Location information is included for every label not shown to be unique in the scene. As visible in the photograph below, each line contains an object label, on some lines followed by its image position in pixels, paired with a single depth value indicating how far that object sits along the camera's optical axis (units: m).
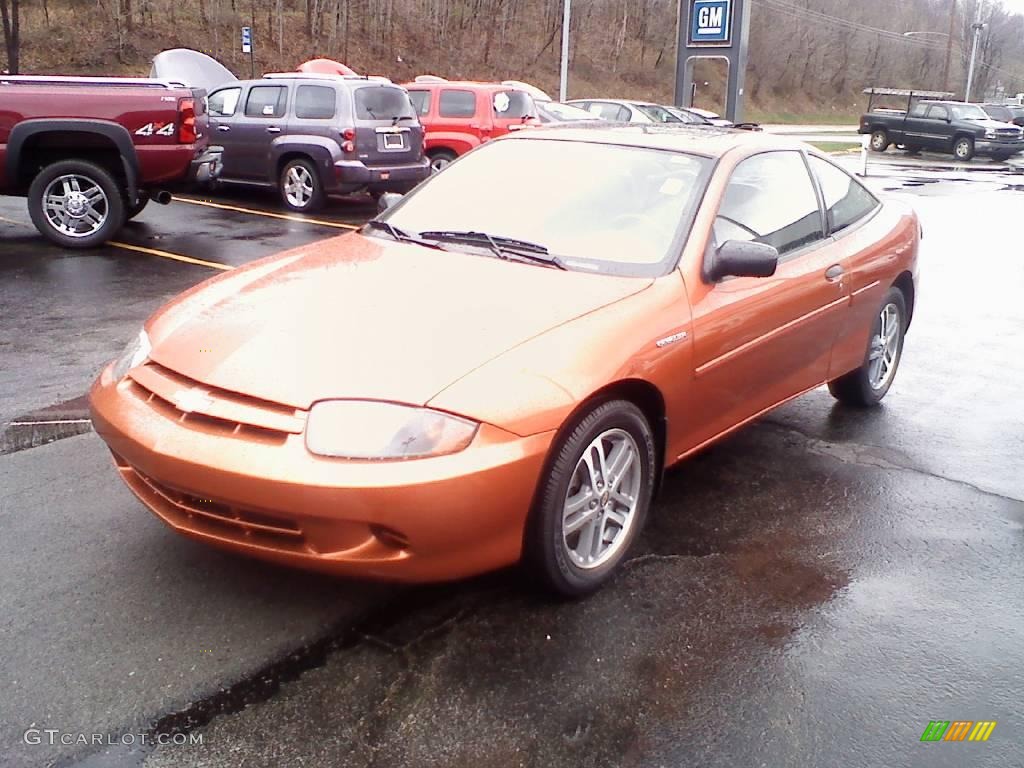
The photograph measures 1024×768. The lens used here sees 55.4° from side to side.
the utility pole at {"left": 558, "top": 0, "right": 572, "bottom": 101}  27.48
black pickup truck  31.05
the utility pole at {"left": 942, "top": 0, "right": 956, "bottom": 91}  57.94
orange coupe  2.91
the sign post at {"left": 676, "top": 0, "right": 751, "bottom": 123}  24.39
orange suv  15.59
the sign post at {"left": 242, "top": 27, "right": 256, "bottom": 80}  29.10
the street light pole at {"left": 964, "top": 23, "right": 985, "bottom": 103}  63.01
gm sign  24.54
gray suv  12.84
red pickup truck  8.92
